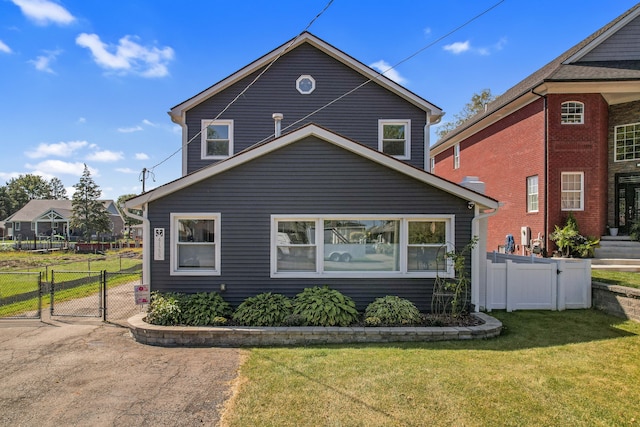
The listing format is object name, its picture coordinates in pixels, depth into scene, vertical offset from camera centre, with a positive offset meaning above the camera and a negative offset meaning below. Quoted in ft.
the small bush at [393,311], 23.91 -6.32
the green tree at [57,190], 314.76 +23.80
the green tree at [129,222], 233.08 -3.62
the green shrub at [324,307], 23.57 -6.04
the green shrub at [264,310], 23.70 -6.27
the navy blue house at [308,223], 26.78 -0.35
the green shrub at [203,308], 23.84 -6.26
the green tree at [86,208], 129.39 +3.03
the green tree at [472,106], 121.80 +39.24
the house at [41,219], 155.43 -1.26
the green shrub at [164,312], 23.75 -6.35
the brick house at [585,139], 46.98 +10.89
